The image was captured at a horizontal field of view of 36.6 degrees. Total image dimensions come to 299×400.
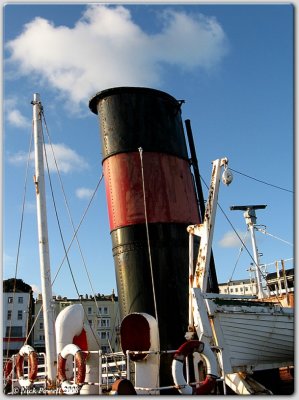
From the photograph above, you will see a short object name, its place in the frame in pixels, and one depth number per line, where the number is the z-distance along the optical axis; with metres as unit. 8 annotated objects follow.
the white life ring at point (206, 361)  6.25
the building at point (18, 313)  49.99
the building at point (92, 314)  53.58
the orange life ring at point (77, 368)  7.18
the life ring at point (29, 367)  8.38
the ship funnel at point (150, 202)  8.91
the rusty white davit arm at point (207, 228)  7.91
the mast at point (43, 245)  8.36
